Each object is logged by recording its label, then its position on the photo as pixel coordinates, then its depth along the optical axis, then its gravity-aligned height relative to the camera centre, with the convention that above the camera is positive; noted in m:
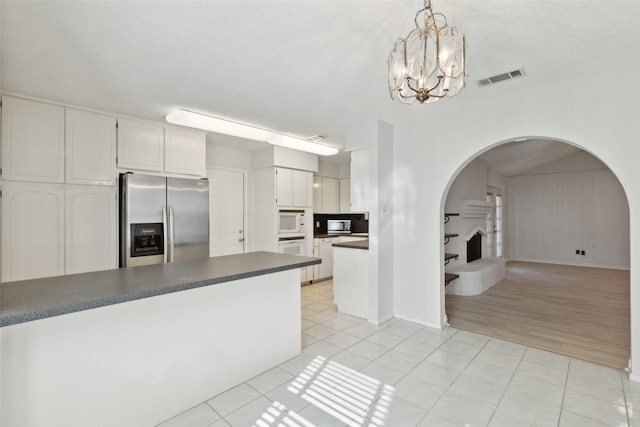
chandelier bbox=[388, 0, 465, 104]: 1.36 +0.68
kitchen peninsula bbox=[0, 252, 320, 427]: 1.48 -0.76
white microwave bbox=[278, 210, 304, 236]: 5.02 -0.12
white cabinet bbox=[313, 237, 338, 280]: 5.67 -0.78
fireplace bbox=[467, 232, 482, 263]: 5.74 -0.66
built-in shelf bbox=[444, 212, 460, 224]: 5.27 -0.01
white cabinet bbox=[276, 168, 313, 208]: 4.97 +0.47
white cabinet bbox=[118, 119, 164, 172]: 3.25 +0.79
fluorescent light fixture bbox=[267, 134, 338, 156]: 4.17 +1.04
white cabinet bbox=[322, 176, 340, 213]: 6.12 +0.43
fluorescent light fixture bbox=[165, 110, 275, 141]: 3.23 +1.05
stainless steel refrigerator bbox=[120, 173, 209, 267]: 3.18 -0.03
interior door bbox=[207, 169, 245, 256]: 4.72 +0.07
